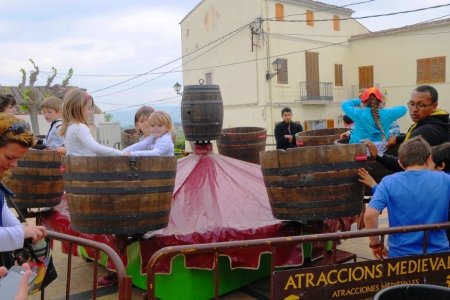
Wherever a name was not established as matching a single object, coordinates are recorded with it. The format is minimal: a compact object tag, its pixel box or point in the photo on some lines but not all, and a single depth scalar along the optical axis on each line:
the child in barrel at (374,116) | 4.15
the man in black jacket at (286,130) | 8.58
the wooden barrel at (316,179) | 3.41
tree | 20.16
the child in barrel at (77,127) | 3.83
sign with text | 2.47
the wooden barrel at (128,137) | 7.56
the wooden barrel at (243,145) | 7.40
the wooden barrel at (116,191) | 3.36
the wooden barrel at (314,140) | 5.24
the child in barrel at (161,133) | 4.21
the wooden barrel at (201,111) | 5.23
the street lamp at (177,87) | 21.84
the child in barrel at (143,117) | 5.05
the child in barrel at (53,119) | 5.28
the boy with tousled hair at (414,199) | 2.93
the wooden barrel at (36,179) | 4.69
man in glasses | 3.59
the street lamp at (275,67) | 24.16
